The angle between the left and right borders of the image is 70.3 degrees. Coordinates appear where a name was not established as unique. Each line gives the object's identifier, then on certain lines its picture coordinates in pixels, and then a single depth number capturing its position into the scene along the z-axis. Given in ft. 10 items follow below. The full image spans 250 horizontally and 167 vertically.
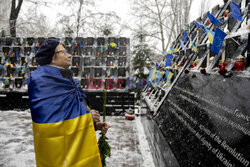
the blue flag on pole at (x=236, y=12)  6.65
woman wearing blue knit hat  6.00
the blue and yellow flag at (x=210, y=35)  7.57
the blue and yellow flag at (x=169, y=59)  16.03
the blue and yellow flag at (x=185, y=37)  16.41
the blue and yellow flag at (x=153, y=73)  19.62
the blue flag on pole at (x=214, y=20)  7.15
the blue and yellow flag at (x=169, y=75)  13.58
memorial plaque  4.35
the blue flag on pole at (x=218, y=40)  6.67
